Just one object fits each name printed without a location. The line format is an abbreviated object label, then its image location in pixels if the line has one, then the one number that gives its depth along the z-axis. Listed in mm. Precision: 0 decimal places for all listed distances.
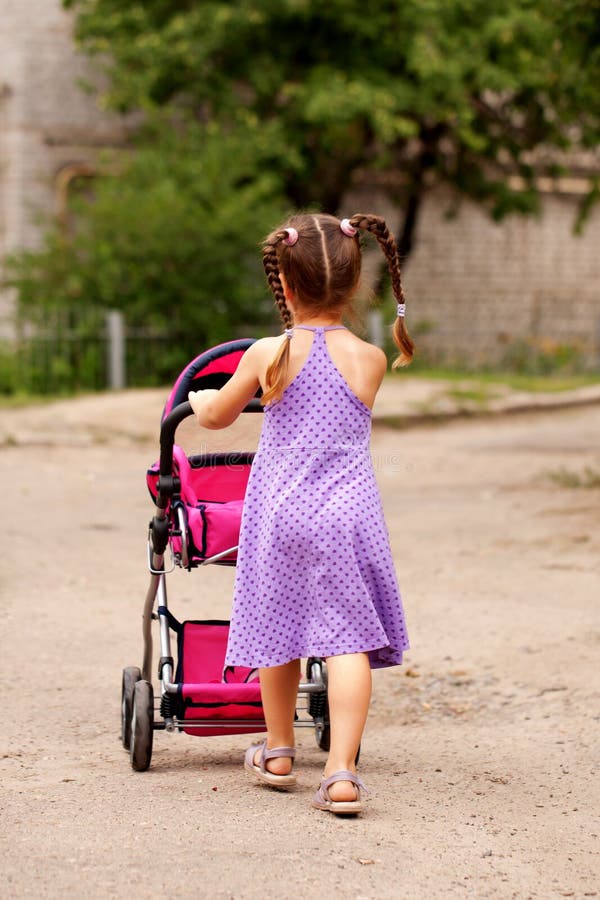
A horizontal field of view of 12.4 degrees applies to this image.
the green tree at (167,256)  32651
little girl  7019
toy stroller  7683
